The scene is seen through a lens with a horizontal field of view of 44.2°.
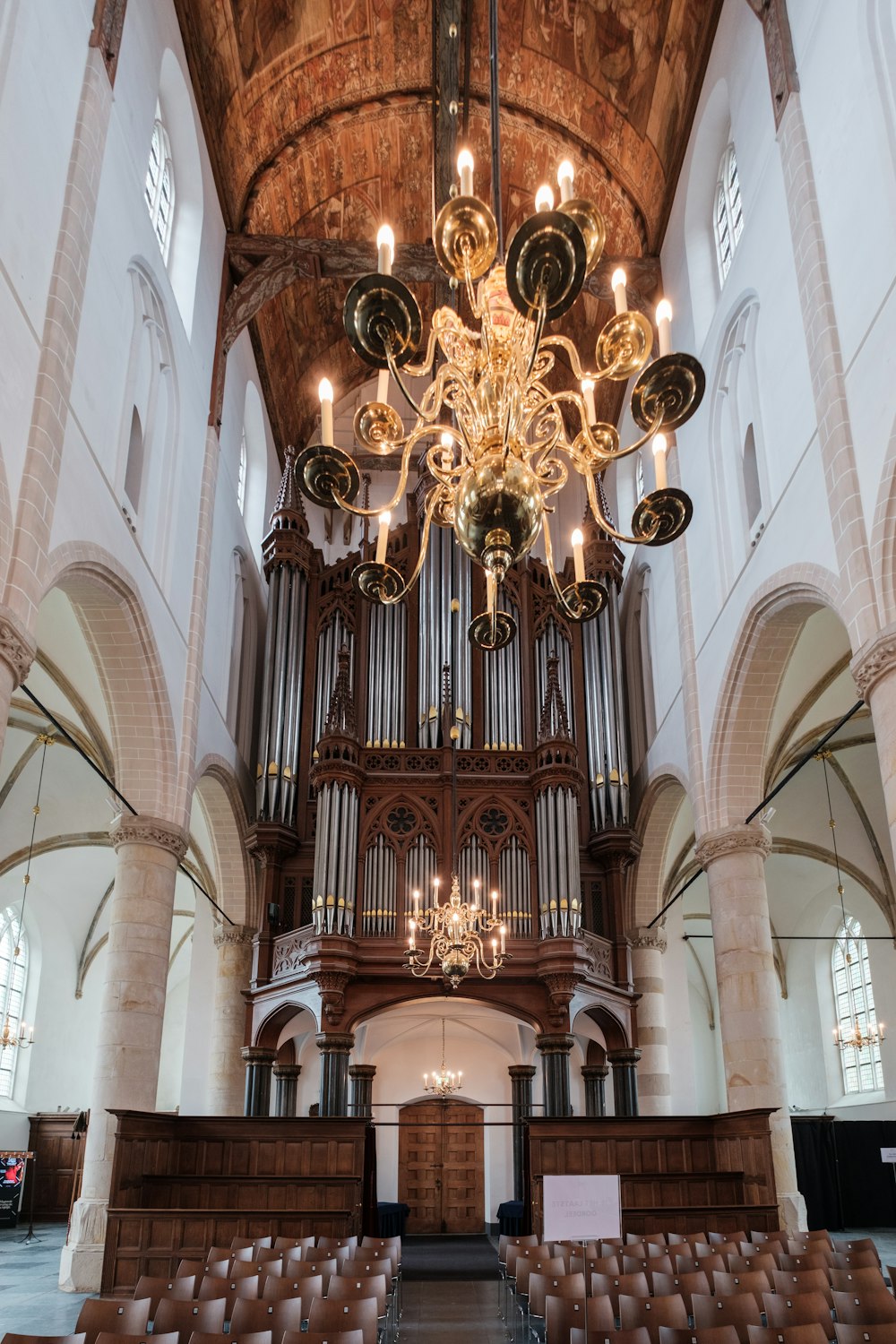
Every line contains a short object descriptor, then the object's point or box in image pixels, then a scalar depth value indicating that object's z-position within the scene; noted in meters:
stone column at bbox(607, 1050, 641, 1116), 17.41
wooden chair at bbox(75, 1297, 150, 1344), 6.20
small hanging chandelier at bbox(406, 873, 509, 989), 13.70
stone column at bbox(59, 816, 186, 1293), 11.91
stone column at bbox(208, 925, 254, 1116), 18.17
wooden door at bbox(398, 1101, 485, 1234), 20.83
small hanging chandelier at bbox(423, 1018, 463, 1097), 19.33
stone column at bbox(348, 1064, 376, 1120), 18.76
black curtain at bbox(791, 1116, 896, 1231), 19.89
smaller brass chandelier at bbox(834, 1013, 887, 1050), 18.67
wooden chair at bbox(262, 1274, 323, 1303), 6.93
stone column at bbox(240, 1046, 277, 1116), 16.88
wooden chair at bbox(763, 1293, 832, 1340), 6.23
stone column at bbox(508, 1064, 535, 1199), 19.11
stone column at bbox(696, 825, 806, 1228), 12.78
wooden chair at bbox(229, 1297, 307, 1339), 6.41
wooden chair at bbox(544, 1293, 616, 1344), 6.36
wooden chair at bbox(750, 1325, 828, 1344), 5.54
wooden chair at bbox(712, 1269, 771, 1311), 7.28
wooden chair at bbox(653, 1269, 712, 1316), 7.36
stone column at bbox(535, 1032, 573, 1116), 15.91
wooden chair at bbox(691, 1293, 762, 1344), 6.25
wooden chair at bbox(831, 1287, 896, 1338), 6.30
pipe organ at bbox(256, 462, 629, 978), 17.14
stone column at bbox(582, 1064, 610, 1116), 18.62
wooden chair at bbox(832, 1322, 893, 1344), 5.66
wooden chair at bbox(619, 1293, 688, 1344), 6.47
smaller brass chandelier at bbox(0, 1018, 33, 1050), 20.83
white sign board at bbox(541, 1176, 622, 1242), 10.85
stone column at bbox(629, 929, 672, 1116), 18.36
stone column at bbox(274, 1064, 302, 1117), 17.97
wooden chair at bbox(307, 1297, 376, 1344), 6.36
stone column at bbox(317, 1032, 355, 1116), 15.52
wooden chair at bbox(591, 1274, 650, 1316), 7.32
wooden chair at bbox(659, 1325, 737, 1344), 5.55
